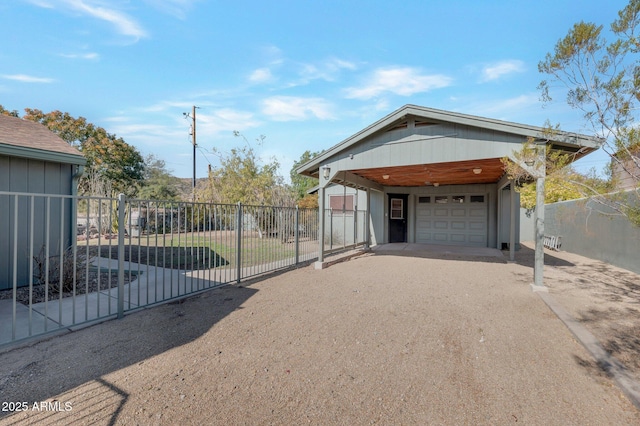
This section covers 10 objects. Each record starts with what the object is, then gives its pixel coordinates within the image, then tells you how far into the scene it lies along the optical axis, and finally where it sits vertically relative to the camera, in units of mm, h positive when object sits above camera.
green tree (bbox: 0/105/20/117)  16617 +5585
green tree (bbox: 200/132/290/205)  14570 +1601
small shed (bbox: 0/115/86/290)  5035 +474
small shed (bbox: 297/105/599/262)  6289 +1280
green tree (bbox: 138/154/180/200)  22609 +2508
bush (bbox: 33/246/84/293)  5047 -1053
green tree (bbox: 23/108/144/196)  18359 +4123
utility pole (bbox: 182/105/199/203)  19344 +5464
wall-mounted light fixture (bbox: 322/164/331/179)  8203 +1154
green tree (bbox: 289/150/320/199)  28188 +3341
